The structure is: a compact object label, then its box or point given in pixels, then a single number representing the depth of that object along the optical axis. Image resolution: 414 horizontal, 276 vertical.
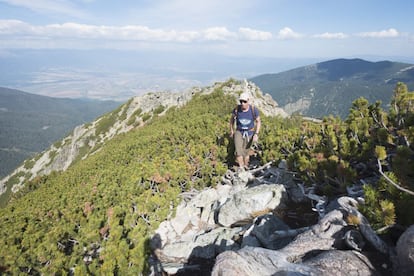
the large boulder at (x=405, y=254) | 3.26
